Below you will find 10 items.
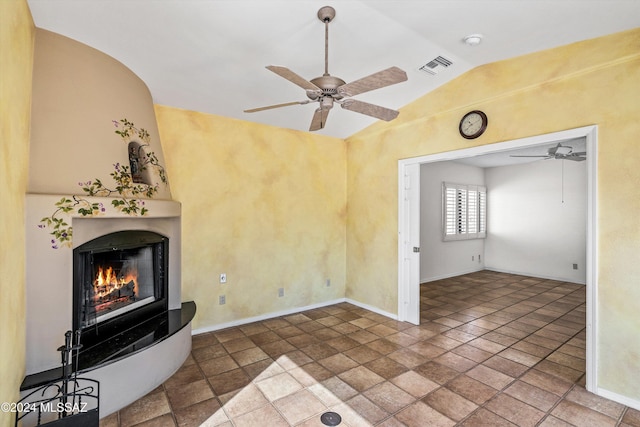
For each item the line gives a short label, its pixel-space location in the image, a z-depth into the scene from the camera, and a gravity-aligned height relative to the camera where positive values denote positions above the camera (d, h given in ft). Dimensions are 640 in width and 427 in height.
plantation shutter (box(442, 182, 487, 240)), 23.36 +0.09
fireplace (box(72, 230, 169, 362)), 7.98 -2.24
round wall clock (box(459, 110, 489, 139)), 11.20 +3.21
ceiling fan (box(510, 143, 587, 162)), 16.26 +3.21
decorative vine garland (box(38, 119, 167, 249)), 7.35 +0.51
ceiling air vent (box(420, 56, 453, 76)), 10.57 +5.07
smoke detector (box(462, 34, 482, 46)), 9.10 +5.06
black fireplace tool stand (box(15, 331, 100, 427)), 5.93 -3.93
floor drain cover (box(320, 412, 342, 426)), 7.45 -4.97
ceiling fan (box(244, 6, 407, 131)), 6.55 +2.78
